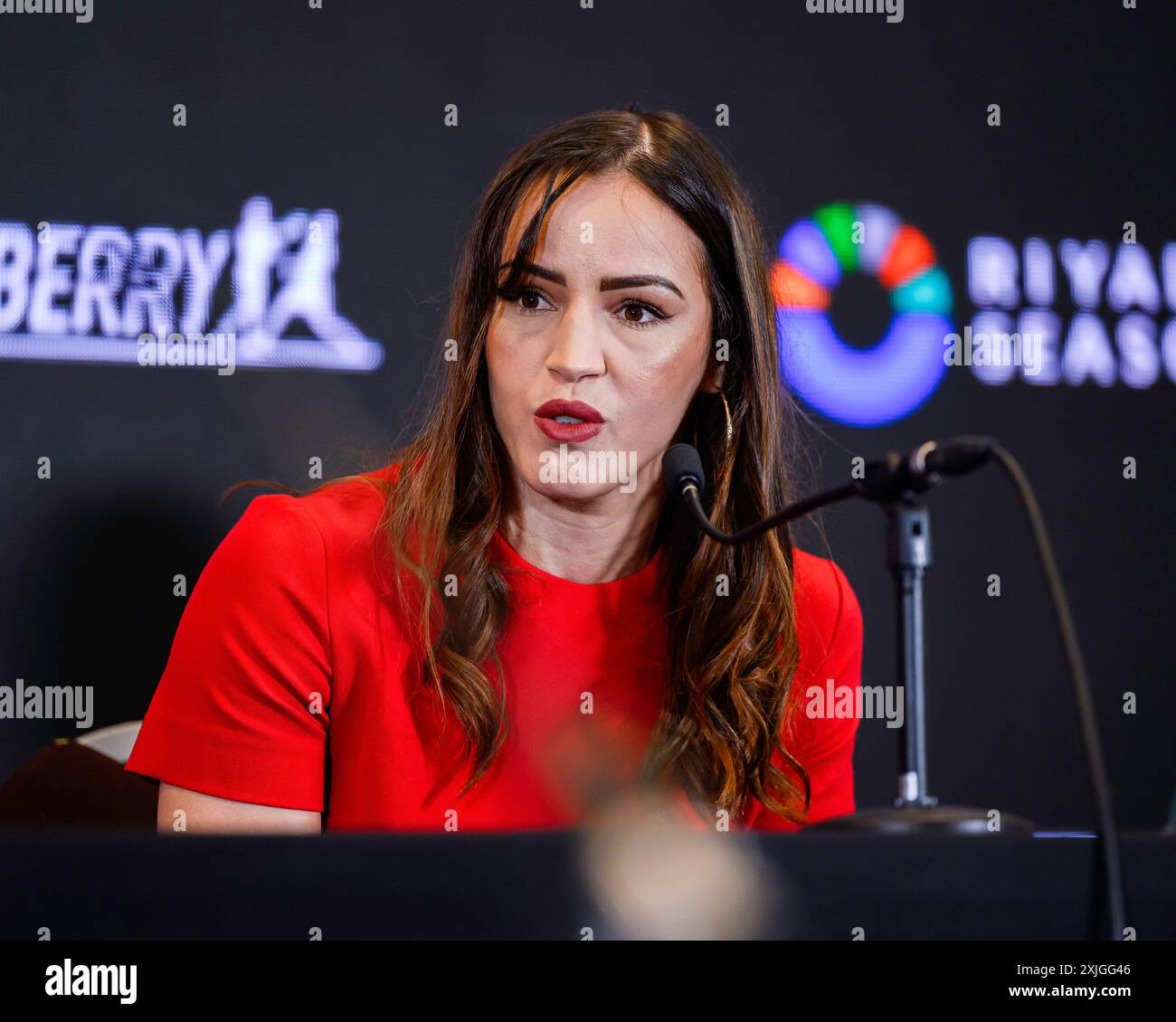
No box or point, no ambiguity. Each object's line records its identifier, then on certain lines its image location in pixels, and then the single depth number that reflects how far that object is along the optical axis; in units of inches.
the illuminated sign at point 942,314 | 93.8
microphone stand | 59.3
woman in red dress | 75.5
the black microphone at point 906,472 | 63.4
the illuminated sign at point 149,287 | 90.0
